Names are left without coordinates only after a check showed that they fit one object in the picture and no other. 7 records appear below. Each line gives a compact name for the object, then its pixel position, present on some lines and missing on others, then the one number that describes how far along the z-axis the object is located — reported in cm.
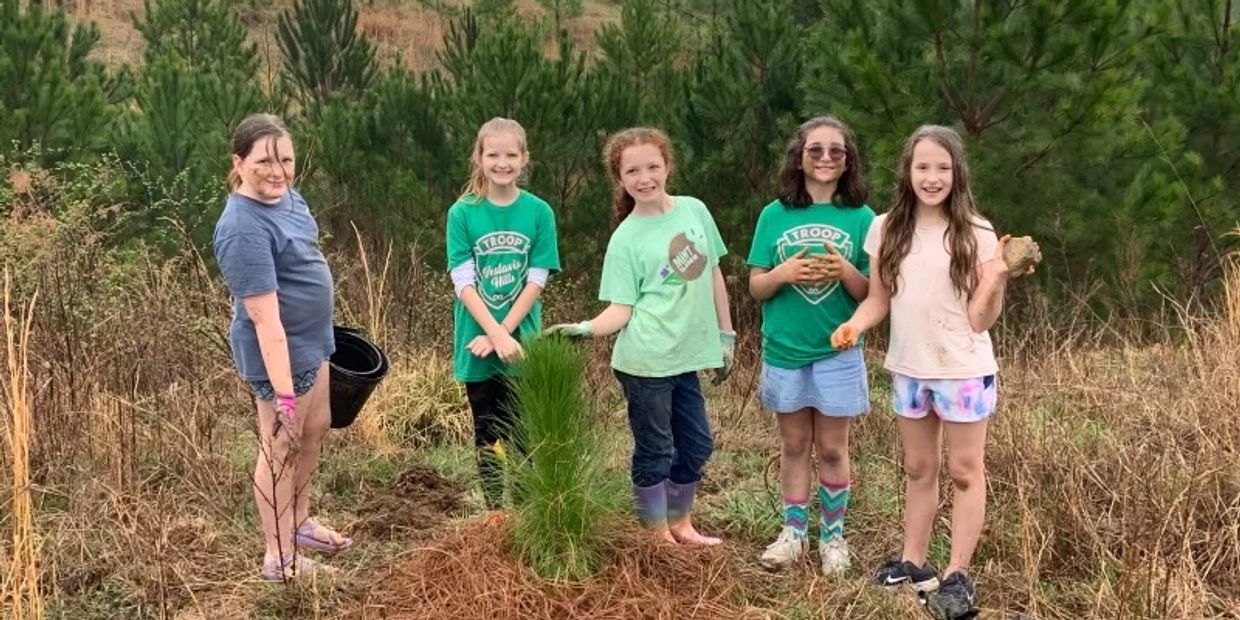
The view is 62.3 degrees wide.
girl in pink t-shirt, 280
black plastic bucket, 313
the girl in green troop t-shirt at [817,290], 309
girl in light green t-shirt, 316
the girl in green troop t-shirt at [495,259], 336
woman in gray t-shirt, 275
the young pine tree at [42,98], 773
